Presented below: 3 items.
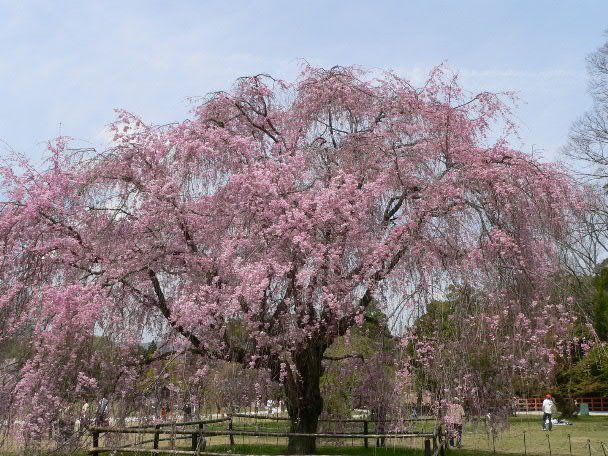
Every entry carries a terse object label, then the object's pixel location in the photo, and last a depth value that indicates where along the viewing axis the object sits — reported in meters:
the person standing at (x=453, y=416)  8.19
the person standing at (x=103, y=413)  8.62
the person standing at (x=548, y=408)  17.59
